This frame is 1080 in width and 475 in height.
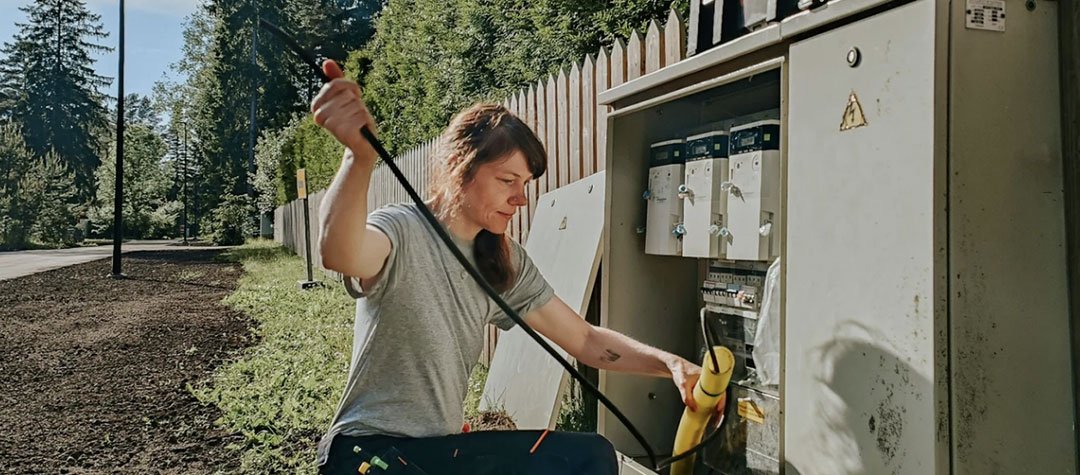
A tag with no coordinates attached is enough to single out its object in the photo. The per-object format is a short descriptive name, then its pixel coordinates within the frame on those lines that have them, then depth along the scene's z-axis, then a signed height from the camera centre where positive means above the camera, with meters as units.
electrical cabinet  1.70 +0.03
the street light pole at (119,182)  17.06 +1.38
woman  1.71 -0.11
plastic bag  2.47 -0.26
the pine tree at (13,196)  33.25 +2.05
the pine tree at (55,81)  47.00 +9.76
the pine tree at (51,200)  35.34 +2.06
